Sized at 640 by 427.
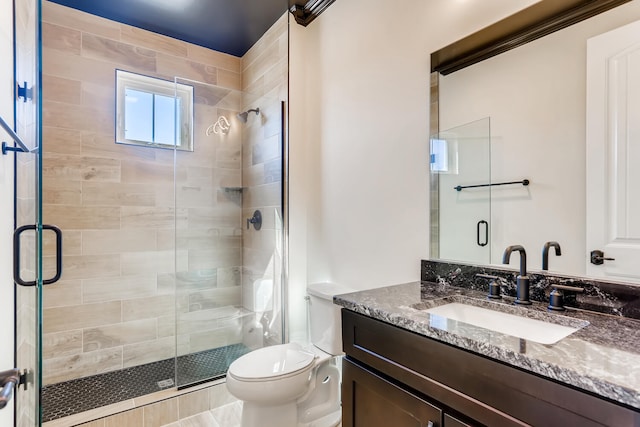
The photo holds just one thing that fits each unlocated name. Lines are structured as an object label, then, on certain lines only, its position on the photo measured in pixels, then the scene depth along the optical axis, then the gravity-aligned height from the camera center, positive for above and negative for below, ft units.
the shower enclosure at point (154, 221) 7.36 -0.24
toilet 5.05 -2.67
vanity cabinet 2.15 -1.44
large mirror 3.54 +0.82
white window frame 8.08 +2.68
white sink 3.07 -1.18
